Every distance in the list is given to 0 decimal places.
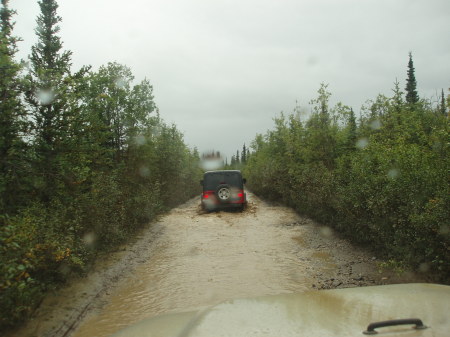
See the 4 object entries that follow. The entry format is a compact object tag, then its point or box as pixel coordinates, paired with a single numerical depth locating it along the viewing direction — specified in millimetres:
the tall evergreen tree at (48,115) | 7102
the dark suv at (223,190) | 18688
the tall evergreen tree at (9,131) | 6105
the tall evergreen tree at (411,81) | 57806
